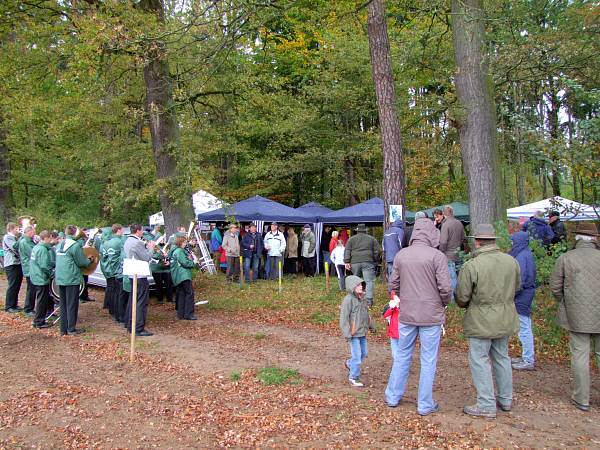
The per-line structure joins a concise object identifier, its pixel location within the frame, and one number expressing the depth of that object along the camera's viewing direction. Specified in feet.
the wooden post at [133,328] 23.02
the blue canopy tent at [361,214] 51.44
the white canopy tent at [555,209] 27.37
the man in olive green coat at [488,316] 15.87
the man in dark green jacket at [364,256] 32.83
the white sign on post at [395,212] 35.16
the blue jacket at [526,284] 20.86
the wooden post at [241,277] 43.91
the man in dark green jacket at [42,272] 30.60
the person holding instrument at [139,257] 27.86
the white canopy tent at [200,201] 65.64
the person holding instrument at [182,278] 31.37
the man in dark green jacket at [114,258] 31.07
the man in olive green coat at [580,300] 16.87
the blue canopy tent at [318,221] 54.86
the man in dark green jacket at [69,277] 28.45
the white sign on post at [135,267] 24.26
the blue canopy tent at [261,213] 51.78
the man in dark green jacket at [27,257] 33.91
